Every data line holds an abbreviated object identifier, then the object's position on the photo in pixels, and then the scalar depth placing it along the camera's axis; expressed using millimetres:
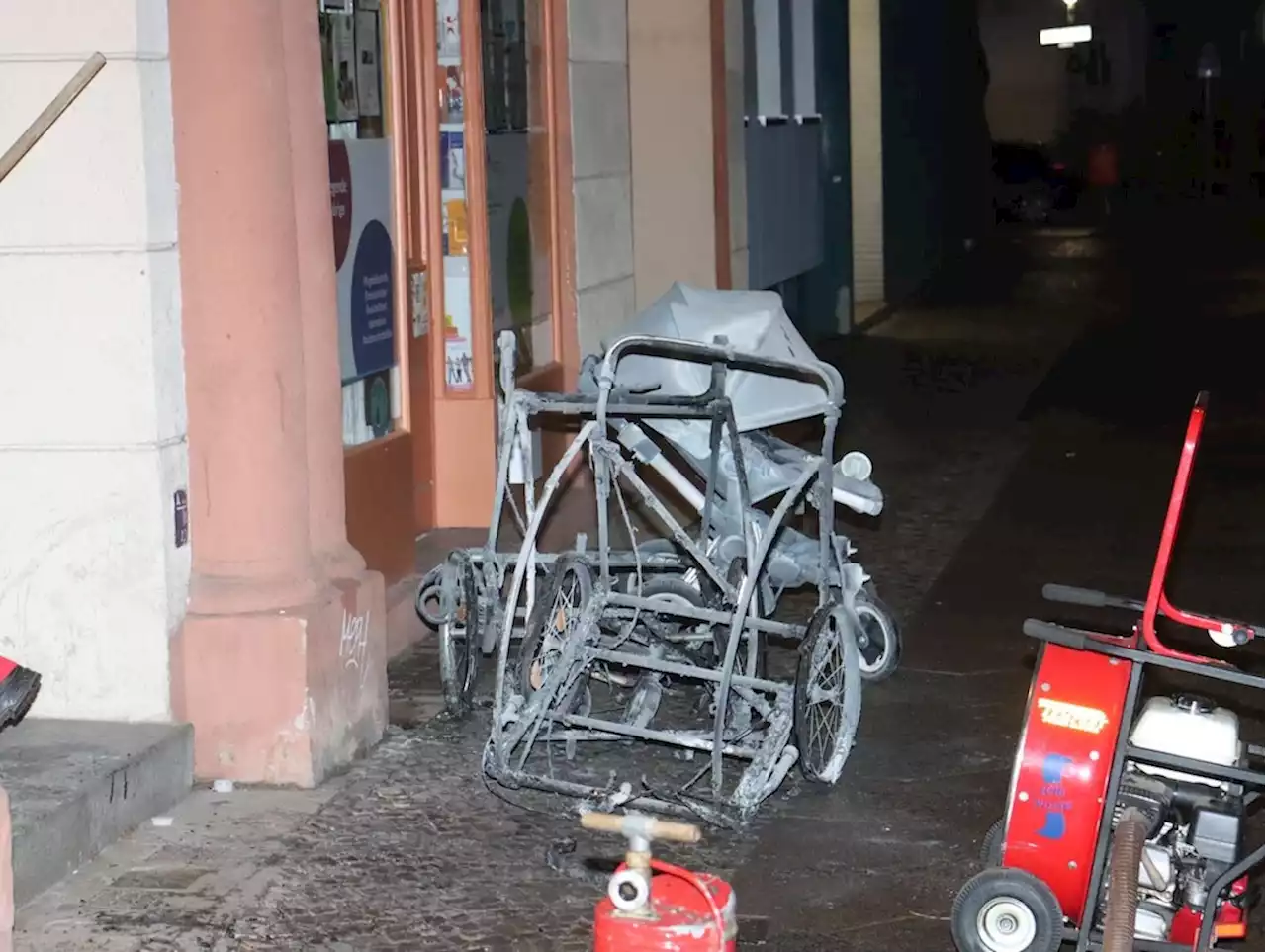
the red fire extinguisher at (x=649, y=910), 3545
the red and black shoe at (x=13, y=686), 4863
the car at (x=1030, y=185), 40375
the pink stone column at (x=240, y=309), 6020
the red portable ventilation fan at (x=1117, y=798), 4566
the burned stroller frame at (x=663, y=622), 6027
